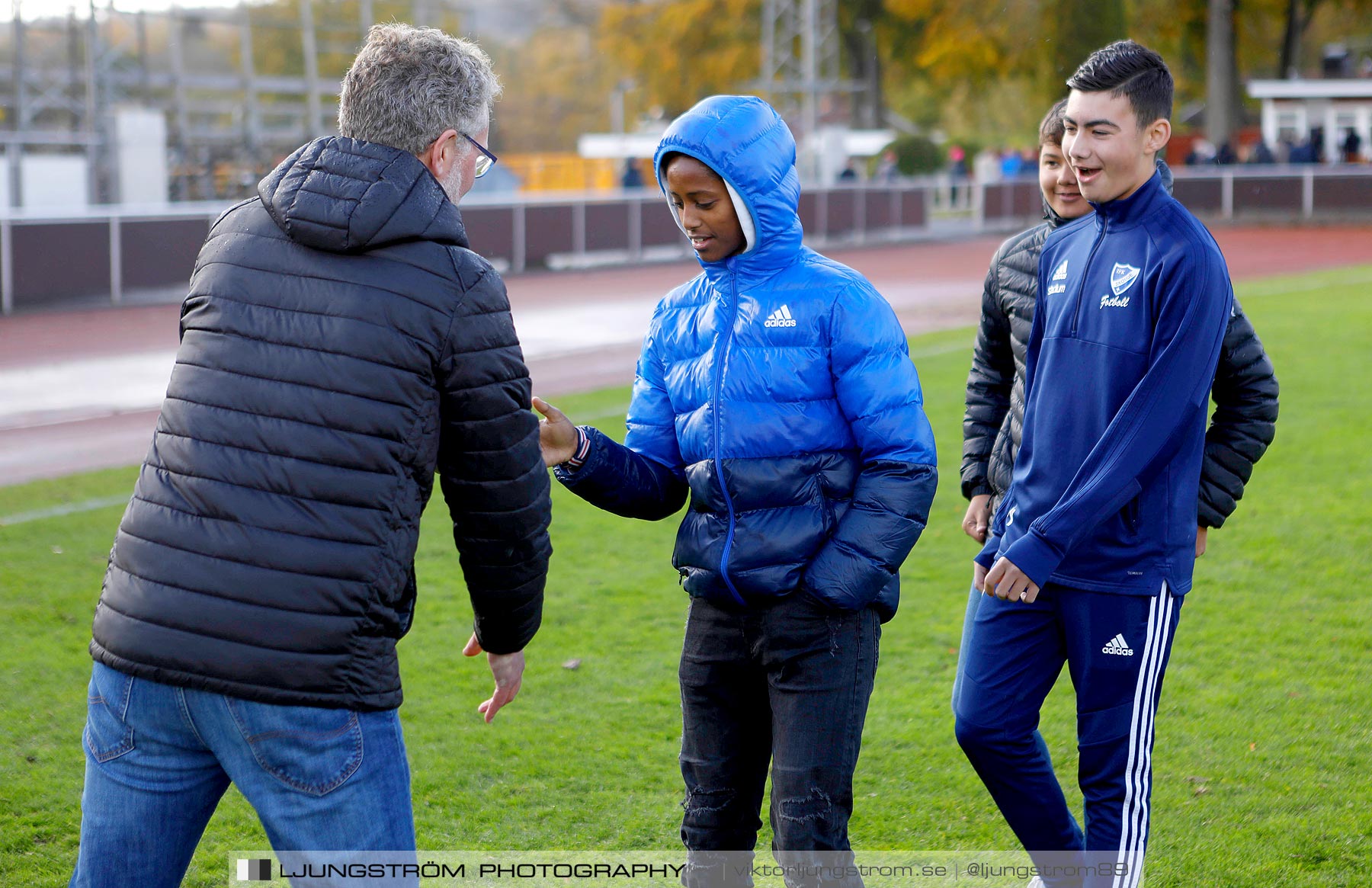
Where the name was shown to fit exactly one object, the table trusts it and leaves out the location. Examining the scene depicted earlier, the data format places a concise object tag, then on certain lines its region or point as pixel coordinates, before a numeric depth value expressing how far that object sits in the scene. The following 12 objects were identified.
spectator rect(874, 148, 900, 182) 41.91
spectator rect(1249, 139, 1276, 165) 34.94
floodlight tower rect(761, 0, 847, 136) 38.44
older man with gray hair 2.24
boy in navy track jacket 2.95
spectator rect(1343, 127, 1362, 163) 36.78
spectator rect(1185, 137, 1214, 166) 38.31
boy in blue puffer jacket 2.91
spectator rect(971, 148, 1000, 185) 42.49
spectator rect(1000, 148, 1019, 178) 43.65
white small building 39.09
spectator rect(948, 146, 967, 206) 45.25
